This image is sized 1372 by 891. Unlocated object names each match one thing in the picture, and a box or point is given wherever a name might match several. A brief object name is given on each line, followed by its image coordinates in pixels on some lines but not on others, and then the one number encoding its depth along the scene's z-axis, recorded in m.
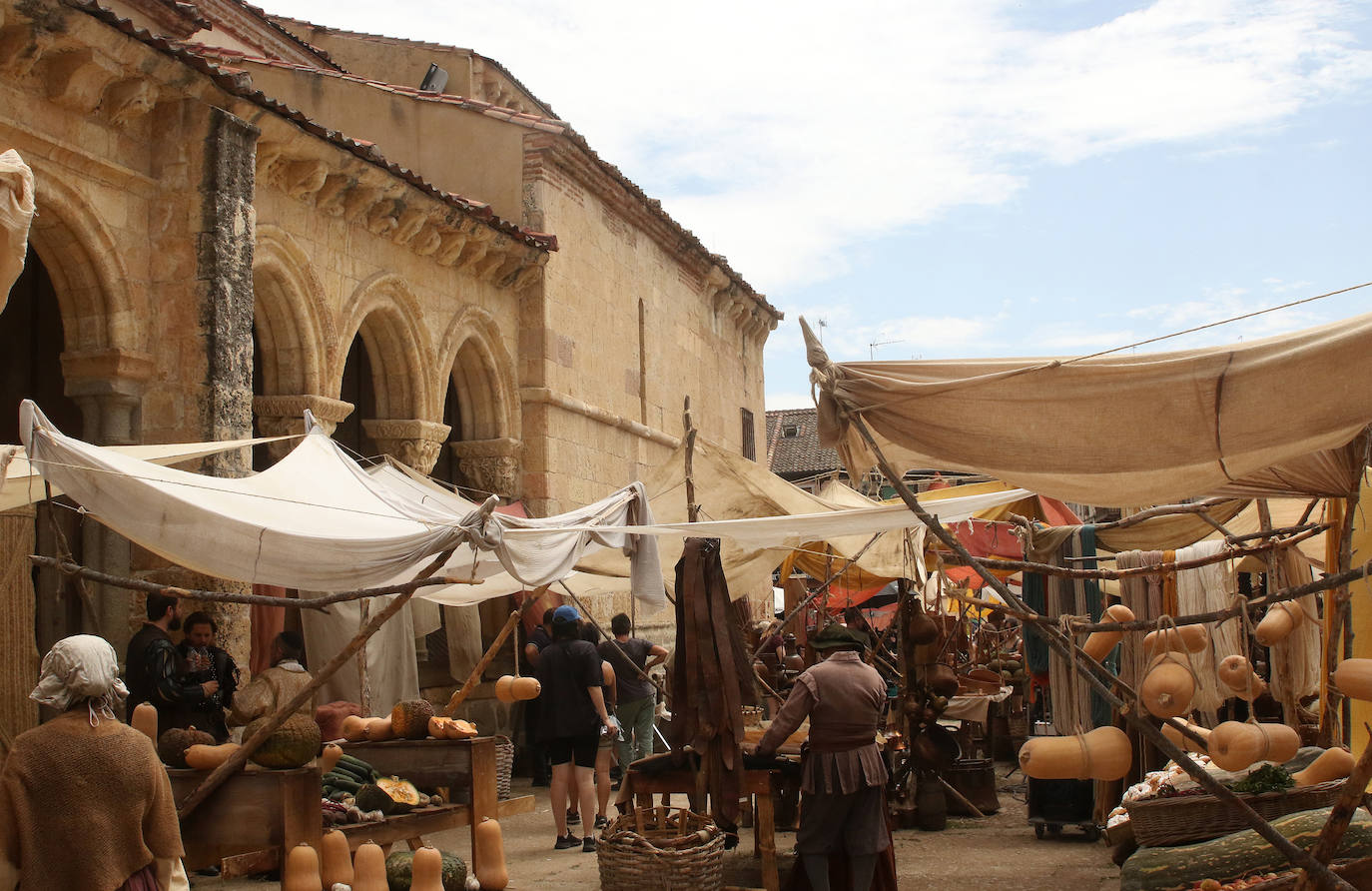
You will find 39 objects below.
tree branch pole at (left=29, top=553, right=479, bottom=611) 5.60
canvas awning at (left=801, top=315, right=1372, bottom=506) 3.91
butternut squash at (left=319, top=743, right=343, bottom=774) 6.30
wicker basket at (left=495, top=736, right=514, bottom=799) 8.97
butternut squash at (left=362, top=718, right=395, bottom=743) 7.09
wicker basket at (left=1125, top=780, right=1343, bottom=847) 5.85
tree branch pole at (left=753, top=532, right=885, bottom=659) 10.08
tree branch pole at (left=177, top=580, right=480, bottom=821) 5.53
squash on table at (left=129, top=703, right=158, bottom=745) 5.52
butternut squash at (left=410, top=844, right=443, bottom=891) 5.92
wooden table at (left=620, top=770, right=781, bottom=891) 6.64
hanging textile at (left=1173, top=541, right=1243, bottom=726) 8.19
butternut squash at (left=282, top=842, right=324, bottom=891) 5.41
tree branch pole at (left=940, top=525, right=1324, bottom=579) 4.88
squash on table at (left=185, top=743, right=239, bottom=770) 5.75
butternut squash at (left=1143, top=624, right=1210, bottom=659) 4.74
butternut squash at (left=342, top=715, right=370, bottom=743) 7.11
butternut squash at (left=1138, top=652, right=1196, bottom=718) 4.41
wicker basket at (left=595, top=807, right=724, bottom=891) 6.05
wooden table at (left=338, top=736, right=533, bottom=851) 6.79
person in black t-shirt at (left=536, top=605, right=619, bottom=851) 8.30
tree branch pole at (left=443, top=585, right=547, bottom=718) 7.99
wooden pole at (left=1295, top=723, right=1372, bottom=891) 3.99
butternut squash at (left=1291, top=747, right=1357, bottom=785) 5.39
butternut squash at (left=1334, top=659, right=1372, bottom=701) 4.17
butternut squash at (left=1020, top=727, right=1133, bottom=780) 4.54
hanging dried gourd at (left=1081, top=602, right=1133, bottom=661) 5.39
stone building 7.98
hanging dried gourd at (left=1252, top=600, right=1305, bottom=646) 5.54
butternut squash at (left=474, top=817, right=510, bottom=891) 6.48
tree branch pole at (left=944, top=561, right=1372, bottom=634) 3.93
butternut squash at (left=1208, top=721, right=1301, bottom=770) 4.26
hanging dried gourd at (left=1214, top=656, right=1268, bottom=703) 5.58
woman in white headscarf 3.94
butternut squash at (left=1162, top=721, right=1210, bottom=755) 4.82
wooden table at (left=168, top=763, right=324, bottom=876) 5.59
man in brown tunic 6.11
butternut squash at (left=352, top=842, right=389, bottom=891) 5.73
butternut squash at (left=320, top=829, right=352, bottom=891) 5.72
